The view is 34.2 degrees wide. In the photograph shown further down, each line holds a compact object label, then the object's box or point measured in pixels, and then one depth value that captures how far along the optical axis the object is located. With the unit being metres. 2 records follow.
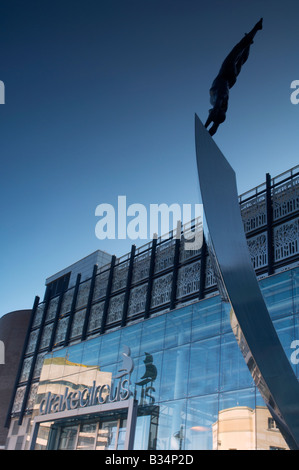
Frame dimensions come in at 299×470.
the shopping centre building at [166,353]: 16.09
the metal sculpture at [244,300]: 6.90
